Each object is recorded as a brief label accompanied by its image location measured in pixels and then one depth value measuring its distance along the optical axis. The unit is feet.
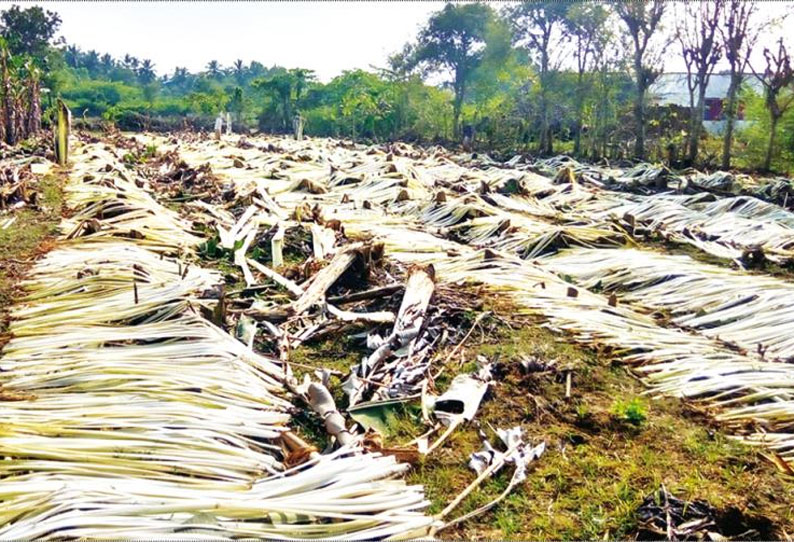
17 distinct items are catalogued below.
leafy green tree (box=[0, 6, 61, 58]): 139.85
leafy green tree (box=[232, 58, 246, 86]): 252.58
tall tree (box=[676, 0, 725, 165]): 54.95
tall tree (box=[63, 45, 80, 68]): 259.60
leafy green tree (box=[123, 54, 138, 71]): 267.41
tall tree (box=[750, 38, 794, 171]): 48.67
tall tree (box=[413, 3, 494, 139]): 110.73
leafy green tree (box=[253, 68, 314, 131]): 120.47
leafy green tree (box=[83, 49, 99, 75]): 270.79
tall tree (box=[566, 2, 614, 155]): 73.20
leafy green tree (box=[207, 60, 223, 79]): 248.73
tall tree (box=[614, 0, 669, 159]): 59.93
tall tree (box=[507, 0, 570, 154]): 80.23
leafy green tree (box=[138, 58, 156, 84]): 253.24
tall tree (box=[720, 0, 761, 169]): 52.16
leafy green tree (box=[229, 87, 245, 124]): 125.96
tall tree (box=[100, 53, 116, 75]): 271.69
